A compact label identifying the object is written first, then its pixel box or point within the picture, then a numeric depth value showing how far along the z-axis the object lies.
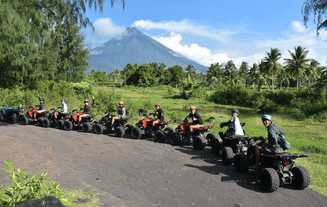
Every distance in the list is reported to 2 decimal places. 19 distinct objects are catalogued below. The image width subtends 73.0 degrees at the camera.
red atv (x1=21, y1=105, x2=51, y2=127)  13.61
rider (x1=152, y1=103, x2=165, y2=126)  10.67
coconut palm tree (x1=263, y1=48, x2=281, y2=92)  53.72
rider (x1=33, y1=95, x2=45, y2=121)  14.01
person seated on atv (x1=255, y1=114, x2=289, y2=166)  5.34
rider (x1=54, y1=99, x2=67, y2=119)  13.18
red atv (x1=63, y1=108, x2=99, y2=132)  12.35
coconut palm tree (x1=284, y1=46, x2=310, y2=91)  51.66
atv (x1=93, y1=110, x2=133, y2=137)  11.26
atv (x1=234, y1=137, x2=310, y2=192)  5.13
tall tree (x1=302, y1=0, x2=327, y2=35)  12.01
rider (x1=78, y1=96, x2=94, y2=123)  12.66
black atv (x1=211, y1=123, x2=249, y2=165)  7.09
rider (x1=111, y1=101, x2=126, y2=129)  11.60
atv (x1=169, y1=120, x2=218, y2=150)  9.02
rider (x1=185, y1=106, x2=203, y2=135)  9.38
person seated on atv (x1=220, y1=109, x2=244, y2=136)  7.53
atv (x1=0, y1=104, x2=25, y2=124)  14.62
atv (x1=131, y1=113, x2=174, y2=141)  10.63
